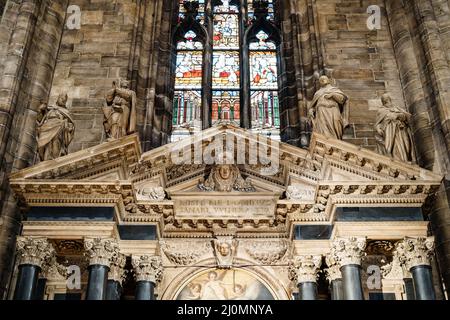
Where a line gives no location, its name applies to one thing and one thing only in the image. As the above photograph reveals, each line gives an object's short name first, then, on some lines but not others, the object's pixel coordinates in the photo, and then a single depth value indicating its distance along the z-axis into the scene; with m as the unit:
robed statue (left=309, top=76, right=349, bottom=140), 14.06
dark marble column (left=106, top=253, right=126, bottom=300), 12.46
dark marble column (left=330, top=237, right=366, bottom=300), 12.04
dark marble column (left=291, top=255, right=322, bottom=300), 12.62
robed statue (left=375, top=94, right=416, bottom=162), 14.08
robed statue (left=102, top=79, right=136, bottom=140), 14.20
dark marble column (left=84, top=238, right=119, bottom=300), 11.97
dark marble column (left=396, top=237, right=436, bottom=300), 12.00
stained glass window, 18.00
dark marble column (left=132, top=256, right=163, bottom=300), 12.64
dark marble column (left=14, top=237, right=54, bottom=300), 11.98
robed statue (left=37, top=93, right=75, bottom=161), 13.80
